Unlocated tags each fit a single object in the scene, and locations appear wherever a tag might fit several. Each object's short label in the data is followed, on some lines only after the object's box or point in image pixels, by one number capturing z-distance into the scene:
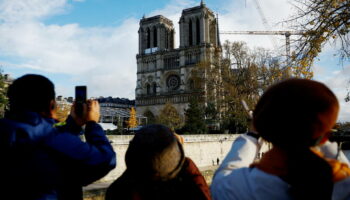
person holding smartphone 1.85
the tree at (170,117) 48.97
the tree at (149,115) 62.54
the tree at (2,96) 26.14
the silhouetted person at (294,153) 1.41
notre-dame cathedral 60.78
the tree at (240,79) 31.62
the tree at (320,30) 6.32
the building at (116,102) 105.19
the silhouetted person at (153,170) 2.08
